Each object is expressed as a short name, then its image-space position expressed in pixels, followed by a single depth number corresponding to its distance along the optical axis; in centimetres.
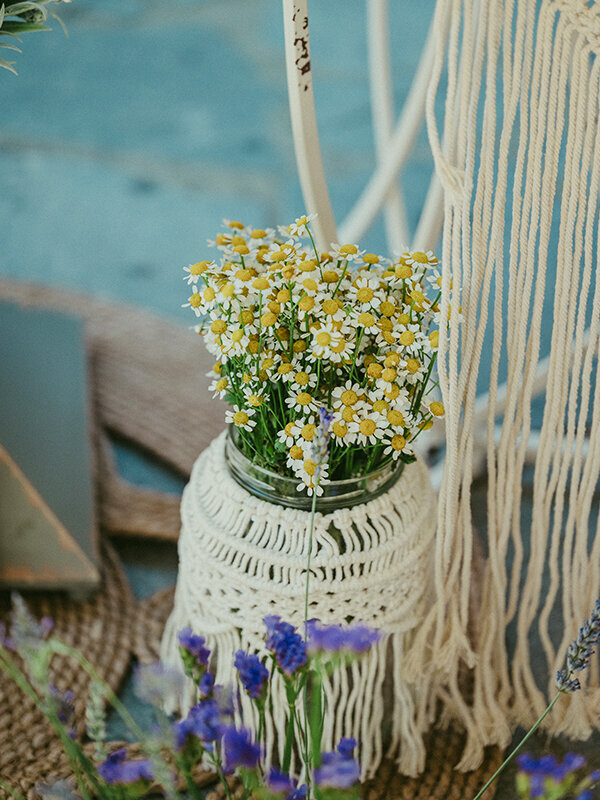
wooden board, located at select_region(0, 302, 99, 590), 122
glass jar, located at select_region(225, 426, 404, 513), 89
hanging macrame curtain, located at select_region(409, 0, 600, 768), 82
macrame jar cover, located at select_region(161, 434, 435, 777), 90
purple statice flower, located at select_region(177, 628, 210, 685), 62
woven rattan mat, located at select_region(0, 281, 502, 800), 107
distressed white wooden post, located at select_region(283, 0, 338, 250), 84
